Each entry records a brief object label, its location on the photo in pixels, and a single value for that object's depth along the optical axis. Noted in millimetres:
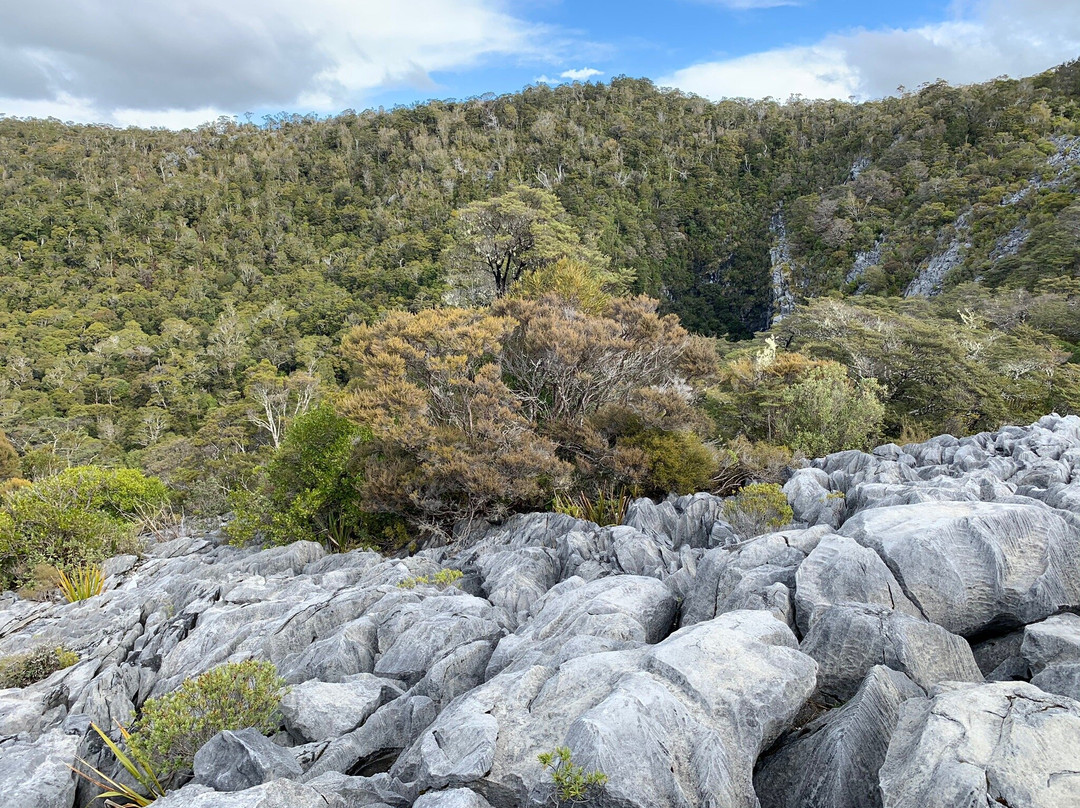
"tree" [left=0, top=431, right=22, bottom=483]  29120
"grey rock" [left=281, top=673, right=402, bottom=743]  4918
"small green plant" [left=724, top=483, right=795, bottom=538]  8171
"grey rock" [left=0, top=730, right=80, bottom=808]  4879
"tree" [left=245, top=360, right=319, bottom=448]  36312
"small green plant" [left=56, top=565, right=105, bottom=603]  11664
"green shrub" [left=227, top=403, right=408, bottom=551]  12289
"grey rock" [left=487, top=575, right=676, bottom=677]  4934
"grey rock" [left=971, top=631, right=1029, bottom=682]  4539
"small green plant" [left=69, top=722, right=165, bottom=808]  4723
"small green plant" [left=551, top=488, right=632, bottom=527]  10531
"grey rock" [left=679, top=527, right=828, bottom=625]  5199
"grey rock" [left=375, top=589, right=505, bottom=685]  5822
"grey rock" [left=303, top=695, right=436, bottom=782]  4473
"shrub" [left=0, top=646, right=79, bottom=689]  7977
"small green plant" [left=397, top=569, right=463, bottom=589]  8016
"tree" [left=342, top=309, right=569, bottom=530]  10633
